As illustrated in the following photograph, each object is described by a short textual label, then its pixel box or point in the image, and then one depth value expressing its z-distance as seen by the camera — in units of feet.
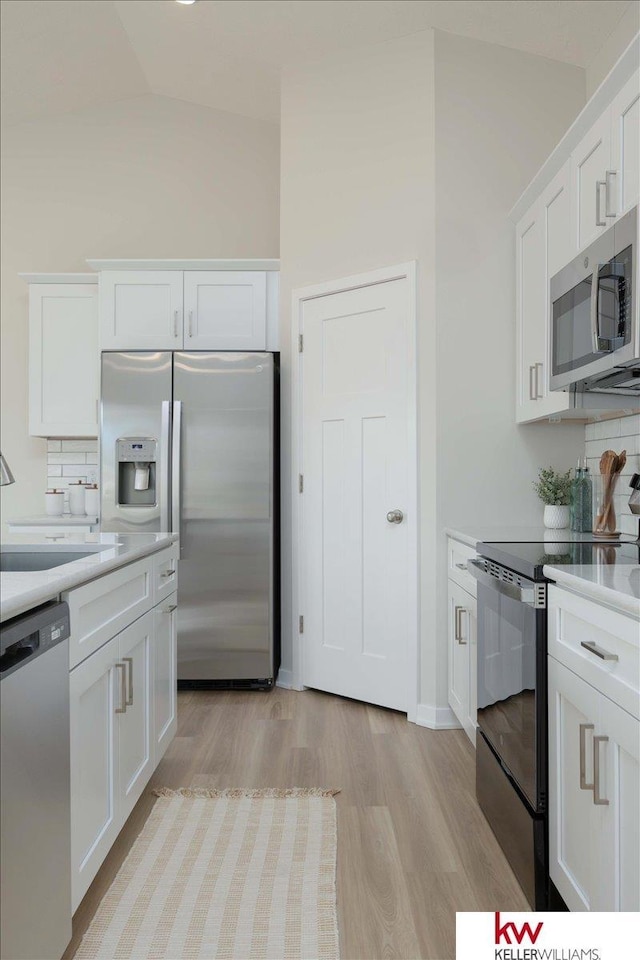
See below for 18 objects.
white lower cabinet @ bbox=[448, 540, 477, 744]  9.11
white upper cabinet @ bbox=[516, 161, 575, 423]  9.00
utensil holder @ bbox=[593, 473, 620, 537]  9.23
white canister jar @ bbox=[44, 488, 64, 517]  14.71
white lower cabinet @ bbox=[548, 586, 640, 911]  4.47
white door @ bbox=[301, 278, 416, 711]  11.39
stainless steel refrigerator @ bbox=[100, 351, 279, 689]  12.66
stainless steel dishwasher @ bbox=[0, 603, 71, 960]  4.16
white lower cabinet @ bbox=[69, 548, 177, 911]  5.56
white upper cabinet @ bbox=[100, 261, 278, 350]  13.60
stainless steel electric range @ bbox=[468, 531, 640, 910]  6.00
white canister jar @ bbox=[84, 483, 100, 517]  14.56
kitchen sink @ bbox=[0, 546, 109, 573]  7.40
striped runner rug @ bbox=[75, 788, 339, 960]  5.74
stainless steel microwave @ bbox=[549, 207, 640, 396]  6.97
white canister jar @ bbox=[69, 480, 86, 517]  15.15
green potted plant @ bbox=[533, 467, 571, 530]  10.36
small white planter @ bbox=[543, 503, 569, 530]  10.34
